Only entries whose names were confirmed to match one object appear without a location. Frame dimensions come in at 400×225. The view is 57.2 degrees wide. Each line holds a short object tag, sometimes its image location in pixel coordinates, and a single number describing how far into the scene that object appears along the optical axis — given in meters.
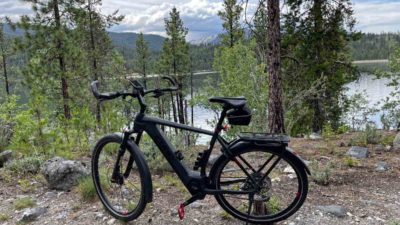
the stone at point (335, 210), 3.66
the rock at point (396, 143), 6.21
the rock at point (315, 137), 8.32
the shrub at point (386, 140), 6.64
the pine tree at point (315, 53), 16.09
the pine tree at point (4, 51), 29.12
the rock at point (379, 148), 6.19
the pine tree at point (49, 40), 15.95
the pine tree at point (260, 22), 6.47
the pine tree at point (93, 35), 22.02
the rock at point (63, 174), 4.73
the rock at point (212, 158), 5.32
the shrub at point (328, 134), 8.46
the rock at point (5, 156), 5.88
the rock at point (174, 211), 3.86
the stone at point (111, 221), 3.73
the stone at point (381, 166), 5.11
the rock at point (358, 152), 5.83
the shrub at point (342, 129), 10.45
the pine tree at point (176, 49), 32.50
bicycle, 3.11
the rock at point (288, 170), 4.25
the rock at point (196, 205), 3.99
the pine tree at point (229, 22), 25.62
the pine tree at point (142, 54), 36.44
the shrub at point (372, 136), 6.75
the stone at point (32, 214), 3.94
